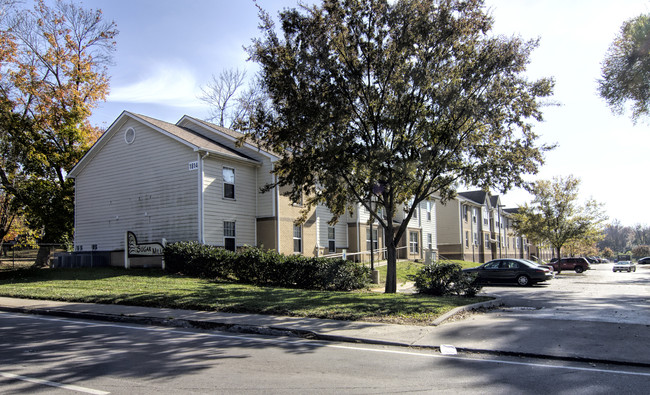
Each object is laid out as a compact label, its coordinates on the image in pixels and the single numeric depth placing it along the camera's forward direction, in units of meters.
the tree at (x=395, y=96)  14.34
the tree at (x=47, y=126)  26.28
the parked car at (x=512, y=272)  22.53
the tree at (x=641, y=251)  99.64
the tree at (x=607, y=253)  125.63
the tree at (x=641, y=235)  145.12
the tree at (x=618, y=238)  163.88
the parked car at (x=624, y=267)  49.22
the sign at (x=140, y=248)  21.22
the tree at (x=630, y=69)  16.78
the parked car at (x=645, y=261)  71.39
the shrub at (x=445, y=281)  14.95
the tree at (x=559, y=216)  38.91
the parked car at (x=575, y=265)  45.78
